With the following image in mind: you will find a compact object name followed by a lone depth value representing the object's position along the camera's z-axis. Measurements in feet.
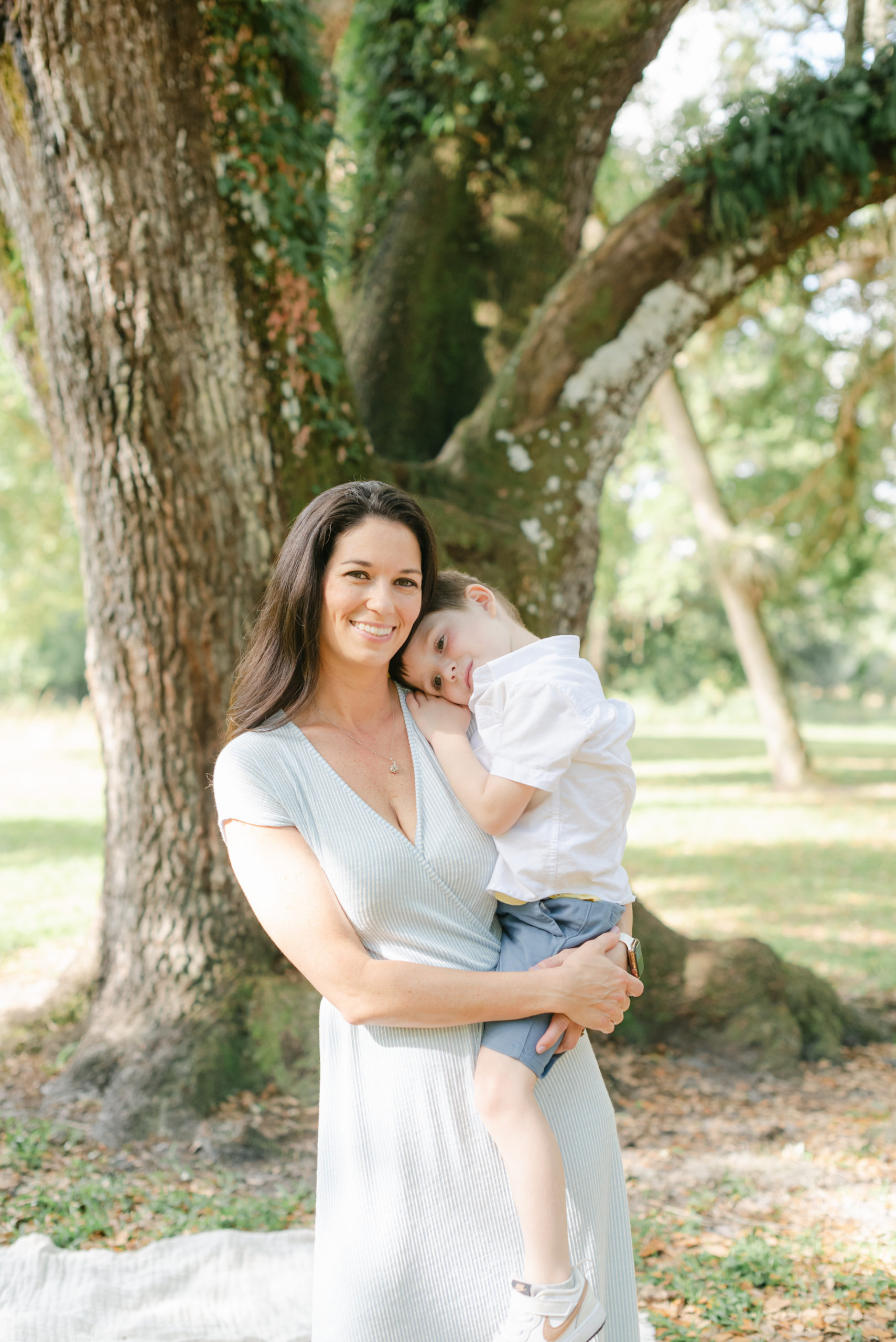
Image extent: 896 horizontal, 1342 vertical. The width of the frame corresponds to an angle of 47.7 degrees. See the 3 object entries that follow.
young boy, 5.90
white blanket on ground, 9.64
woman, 5.84
